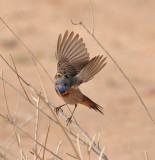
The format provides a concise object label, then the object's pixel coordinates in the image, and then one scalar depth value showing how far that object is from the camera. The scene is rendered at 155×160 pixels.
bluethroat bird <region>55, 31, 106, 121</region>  8.95
